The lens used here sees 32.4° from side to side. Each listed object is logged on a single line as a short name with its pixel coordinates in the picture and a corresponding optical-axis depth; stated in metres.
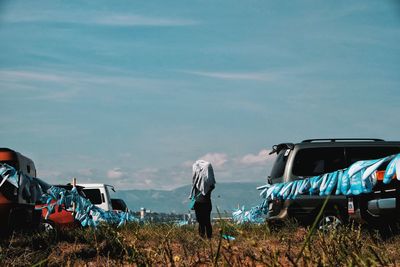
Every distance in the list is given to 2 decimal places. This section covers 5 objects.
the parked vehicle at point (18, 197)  11.30
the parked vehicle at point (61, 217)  17.55
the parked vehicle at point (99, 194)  21.17
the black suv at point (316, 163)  13.00
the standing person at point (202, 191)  12.97
